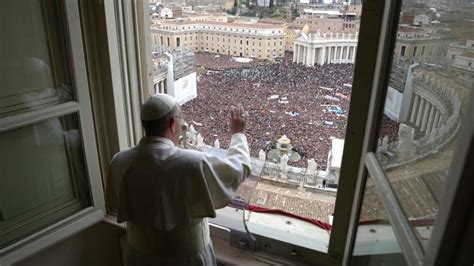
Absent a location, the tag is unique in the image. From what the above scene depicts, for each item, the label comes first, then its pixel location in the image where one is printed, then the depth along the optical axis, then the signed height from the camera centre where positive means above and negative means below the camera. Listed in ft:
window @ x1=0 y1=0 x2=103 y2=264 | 3.74 -1.40
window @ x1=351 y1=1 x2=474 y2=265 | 1.60 -0.90
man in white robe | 3.26 -1.65
